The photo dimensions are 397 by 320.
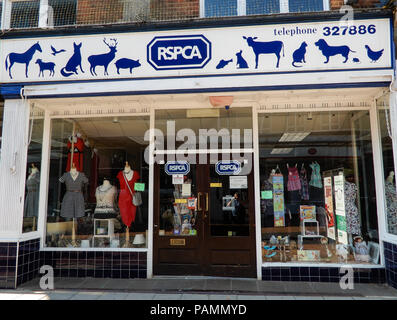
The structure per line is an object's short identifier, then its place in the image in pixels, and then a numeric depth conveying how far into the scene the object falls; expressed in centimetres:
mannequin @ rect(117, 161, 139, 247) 559
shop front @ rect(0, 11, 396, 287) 471
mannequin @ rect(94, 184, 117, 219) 569
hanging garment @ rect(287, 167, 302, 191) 550
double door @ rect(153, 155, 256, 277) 523
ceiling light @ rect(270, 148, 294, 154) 549
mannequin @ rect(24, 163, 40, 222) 522
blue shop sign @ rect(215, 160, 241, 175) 542
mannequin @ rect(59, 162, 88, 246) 569
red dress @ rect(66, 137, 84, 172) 585
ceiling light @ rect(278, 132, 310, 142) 554
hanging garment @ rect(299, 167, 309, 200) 546
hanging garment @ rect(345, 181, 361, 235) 529
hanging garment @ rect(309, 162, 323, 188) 546
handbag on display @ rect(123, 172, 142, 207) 559
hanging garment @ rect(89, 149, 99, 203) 578
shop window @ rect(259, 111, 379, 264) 527
